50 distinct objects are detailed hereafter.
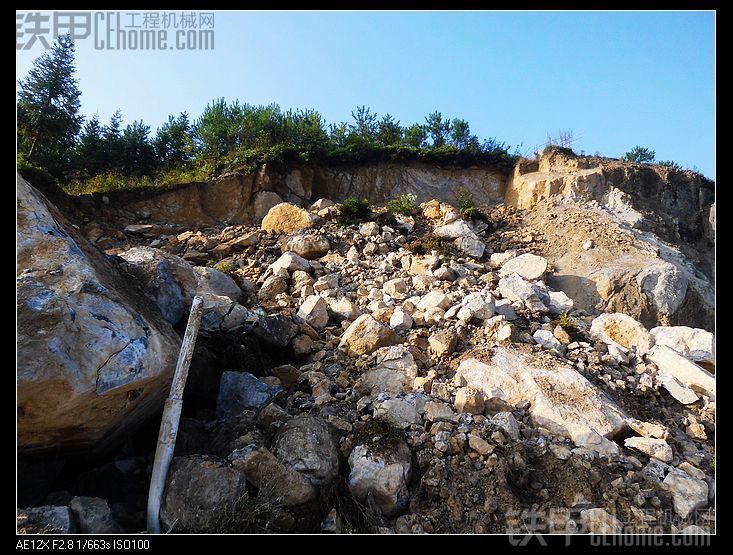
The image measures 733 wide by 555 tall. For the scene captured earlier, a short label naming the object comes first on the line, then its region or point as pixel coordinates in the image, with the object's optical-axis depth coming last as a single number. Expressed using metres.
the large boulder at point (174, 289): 4.91
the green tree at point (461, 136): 14.50
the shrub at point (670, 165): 12.40
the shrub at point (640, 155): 16.41
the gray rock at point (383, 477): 3.50
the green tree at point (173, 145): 12.84
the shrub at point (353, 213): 9.59
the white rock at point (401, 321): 5.73
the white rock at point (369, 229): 9.01
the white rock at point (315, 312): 6.05
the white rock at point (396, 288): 6.78
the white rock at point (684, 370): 4.84
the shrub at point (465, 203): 10.32
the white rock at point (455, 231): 9.00
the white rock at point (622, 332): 5.71
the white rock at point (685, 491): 3.37
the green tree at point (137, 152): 12.38
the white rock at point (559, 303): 6.59
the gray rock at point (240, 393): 4.40
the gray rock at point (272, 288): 6.99
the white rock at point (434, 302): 6.14
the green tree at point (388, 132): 14.48
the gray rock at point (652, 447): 3.82
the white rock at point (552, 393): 4.08
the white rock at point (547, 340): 5.36
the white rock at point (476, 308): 5.83
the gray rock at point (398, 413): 4.13
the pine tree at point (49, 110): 11.54
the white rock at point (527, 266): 7.96
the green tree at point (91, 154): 11.91
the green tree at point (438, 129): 15.10
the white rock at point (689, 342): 5.52
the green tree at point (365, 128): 14.44
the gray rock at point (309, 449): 3.57
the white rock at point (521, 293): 6.39
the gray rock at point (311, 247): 8.49
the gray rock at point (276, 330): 5.39
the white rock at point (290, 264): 7.65
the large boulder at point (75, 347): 2.86
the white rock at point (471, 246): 8.60
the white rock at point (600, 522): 3.21
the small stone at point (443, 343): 5.21
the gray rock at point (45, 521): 2.69
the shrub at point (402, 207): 10.07
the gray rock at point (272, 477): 3.30
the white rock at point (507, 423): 4.01
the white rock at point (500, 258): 8.44
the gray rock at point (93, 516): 2.87
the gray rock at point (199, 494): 3.04
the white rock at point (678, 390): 4.72
